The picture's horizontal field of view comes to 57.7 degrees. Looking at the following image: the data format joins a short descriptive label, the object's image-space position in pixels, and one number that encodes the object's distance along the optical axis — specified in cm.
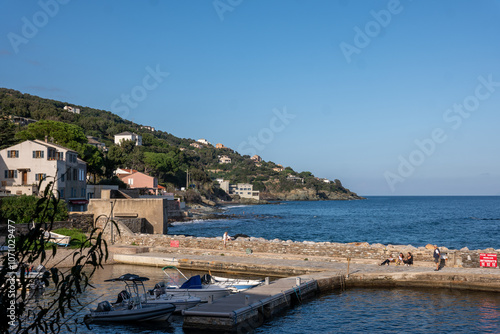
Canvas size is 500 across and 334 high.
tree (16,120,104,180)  6988
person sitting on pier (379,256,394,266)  2625
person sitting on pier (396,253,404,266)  2611
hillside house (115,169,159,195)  9655
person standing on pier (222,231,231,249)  3232
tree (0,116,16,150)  6435
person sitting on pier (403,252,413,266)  2602
